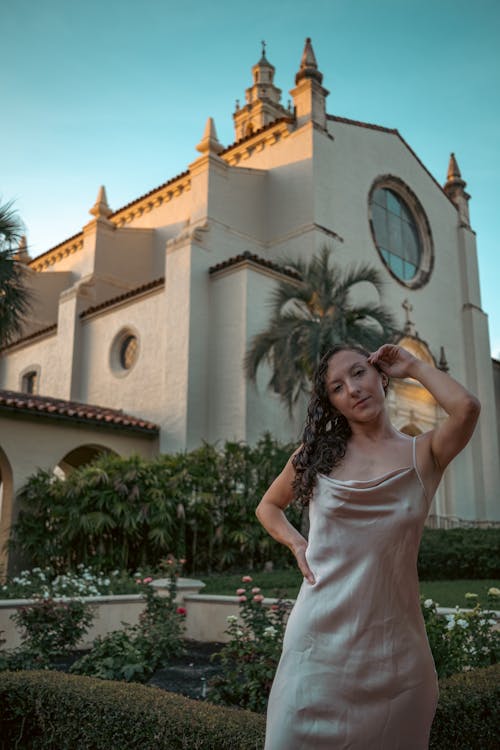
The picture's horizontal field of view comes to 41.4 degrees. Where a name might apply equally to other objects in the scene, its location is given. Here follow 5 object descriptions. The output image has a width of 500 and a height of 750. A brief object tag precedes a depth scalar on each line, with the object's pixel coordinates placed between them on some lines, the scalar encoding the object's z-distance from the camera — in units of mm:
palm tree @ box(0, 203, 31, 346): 12016
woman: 1903
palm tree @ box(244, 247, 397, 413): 13836
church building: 17094
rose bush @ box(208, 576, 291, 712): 4605
